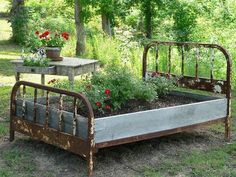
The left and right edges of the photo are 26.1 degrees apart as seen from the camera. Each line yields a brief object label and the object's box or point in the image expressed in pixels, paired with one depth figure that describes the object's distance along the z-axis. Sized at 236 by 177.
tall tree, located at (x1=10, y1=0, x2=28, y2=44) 17.73
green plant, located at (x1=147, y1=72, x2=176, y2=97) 6.86
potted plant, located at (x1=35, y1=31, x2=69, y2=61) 7.65
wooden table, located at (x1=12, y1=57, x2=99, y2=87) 7.30
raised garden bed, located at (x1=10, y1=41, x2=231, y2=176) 5.14
